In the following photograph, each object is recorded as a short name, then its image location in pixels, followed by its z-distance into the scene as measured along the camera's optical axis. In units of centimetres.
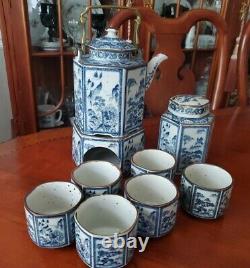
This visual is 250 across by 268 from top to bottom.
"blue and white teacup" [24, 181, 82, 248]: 42
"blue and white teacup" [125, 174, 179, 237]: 44
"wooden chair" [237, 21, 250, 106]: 110
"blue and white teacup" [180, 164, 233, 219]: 49
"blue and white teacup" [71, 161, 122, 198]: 50
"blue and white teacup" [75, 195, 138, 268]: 38
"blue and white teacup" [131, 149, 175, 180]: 56
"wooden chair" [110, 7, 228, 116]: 98
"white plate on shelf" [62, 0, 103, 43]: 127
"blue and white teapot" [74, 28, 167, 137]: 58
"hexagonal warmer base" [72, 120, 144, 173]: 63
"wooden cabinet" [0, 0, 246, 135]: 116
